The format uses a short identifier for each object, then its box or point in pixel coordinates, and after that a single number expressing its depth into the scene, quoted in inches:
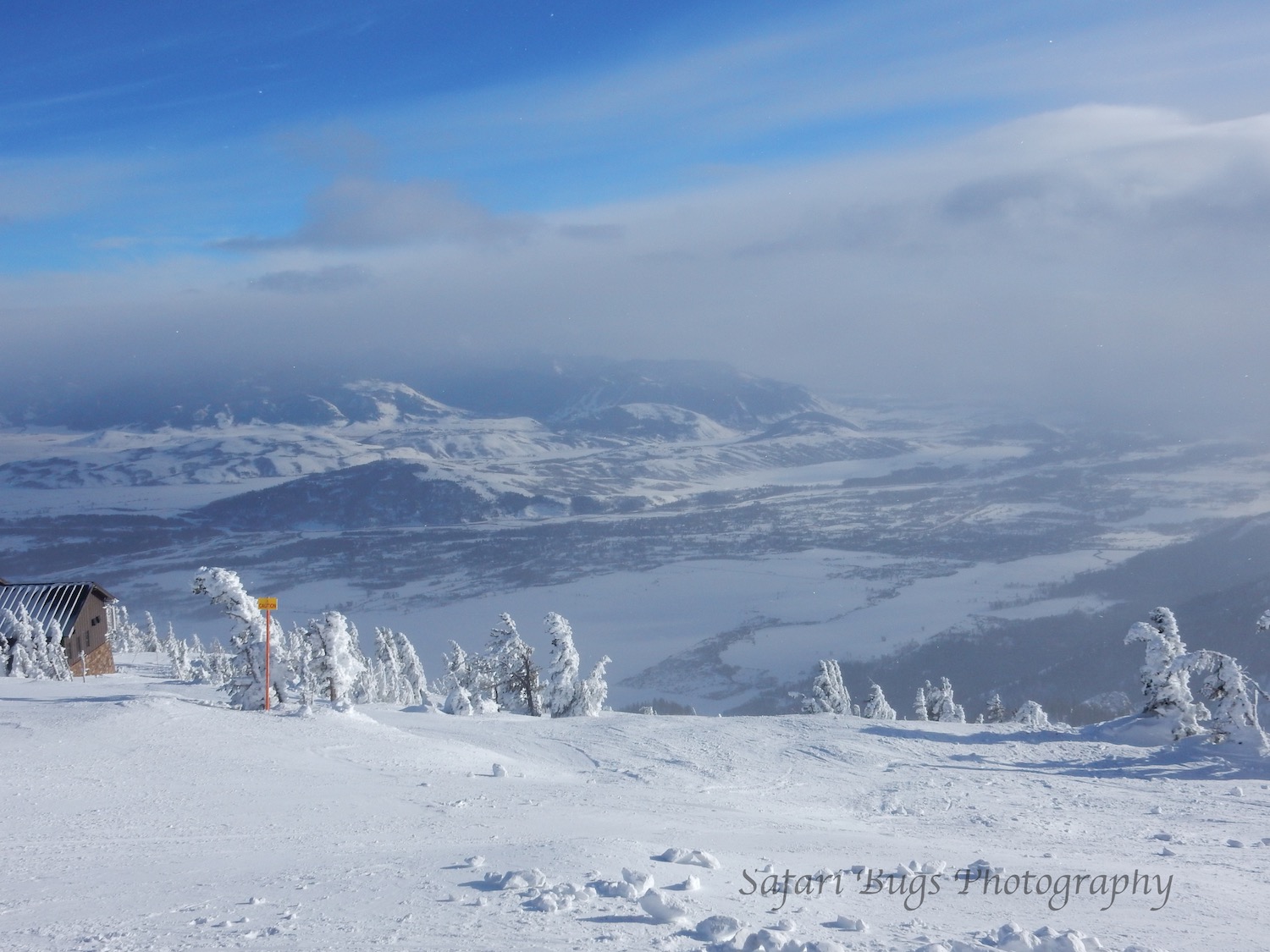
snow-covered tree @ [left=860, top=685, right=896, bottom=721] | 1764.3
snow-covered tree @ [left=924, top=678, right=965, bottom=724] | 1937.7
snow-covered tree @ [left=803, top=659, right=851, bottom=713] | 1691.7
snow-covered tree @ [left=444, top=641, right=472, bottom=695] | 1869.8
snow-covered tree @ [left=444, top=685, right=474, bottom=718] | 1071.6
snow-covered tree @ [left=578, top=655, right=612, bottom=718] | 1384.1
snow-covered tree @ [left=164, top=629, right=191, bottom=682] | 1495.8
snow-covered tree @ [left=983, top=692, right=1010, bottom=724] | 1881.2
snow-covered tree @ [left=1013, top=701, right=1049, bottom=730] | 1597.7
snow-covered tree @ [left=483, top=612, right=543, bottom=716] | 1459.2
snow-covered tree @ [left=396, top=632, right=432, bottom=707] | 2642.7
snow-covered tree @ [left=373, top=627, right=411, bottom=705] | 2501.2
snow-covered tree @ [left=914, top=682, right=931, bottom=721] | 1882.9
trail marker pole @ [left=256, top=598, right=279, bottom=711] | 786.2
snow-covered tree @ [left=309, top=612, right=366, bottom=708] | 1004.6
